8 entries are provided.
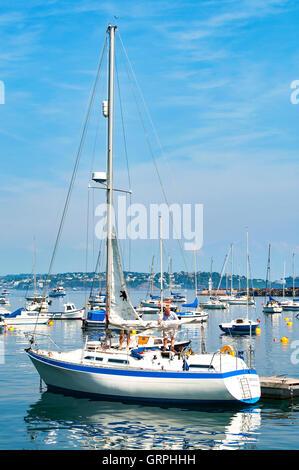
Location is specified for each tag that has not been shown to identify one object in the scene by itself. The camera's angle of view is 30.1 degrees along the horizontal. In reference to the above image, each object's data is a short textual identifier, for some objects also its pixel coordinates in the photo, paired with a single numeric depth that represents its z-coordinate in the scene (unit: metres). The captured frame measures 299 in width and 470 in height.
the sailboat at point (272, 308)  107.67
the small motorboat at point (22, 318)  74.50
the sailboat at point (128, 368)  25.02
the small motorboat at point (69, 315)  85.98
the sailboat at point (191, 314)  81.03
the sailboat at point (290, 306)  119.79
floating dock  28.12
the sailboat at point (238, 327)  67.31
